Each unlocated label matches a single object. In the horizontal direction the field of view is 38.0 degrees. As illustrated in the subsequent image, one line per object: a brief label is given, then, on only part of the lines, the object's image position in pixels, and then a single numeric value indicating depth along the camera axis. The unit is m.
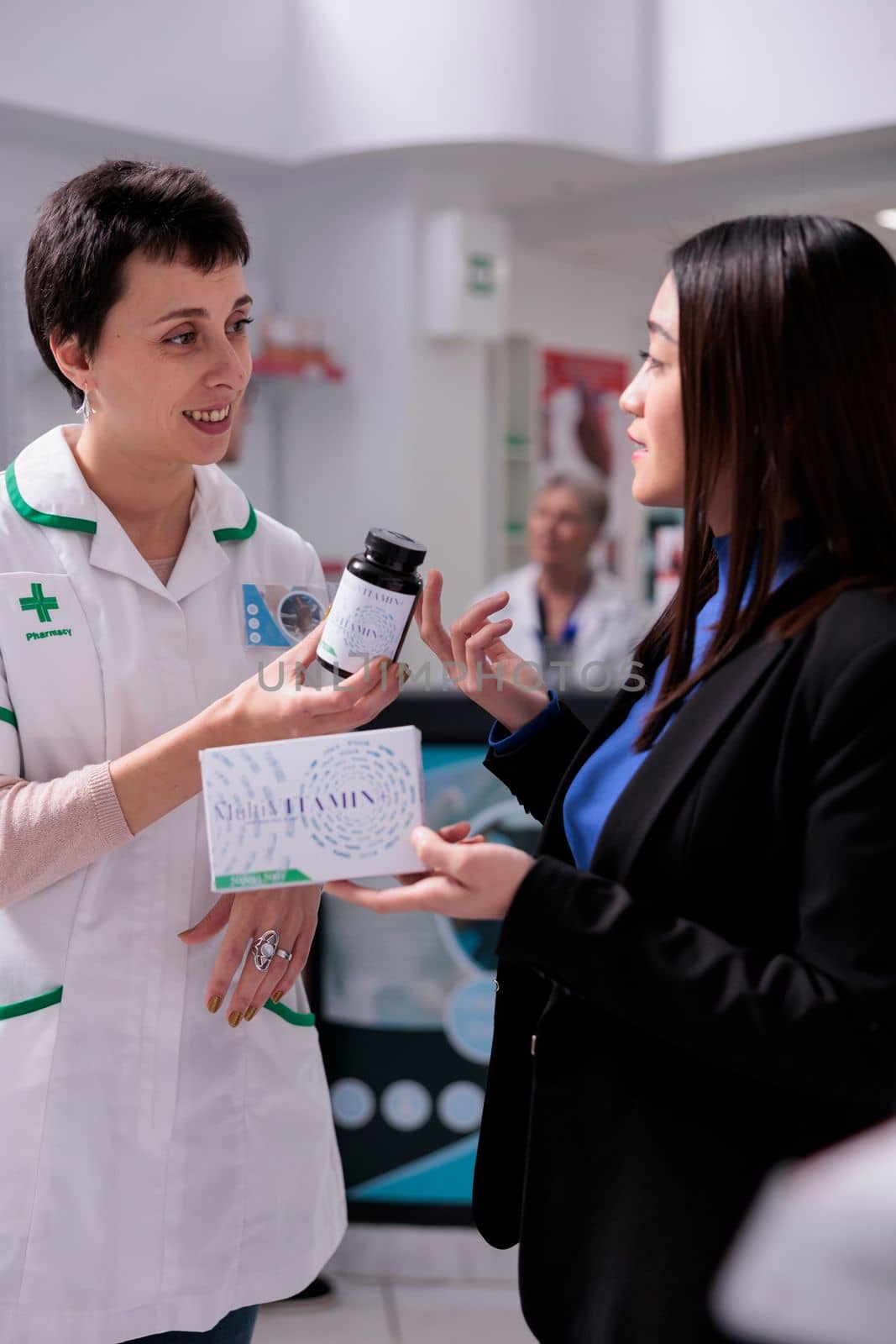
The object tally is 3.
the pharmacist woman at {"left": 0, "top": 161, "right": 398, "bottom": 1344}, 1.24
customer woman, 0.90
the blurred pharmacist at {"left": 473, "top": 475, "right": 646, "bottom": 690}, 4.71
